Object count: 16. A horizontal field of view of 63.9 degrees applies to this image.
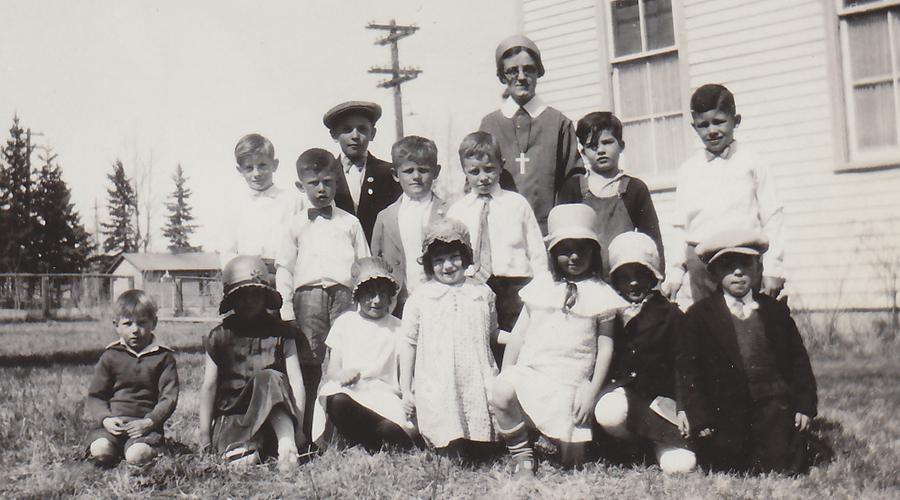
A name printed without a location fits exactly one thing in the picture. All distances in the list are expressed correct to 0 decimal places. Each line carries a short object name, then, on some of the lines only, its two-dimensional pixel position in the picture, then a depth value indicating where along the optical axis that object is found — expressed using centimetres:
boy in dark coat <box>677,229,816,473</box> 364
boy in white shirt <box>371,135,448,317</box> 461
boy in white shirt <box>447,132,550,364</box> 445
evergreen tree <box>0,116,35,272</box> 3962
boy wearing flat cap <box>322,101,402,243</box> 530
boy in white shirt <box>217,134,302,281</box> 490
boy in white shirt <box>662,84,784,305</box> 412
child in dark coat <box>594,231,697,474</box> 379
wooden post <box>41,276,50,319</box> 2779
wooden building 764
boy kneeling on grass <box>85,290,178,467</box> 396
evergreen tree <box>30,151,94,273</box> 4203
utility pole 2805
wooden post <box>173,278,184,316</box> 3319
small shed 3384
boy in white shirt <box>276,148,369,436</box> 464
